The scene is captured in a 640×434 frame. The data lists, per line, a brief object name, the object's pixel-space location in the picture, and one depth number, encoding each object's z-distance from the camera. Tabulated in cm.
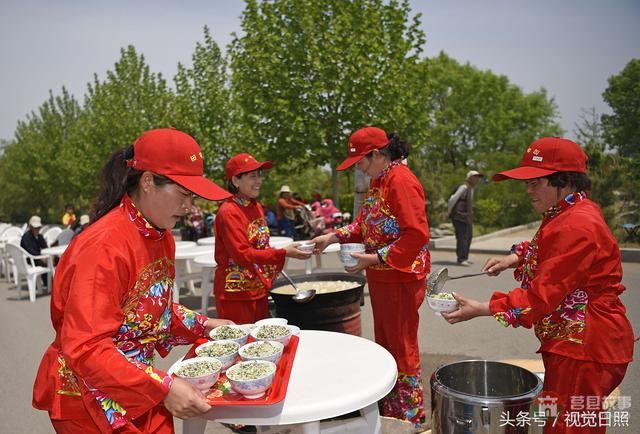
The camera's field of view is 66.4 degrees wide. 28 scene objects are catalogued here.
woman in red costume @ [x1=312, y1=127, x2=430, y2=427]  324
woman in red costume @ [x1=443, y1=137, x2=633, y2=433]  214
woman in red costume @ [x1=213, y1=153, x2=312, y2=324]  365
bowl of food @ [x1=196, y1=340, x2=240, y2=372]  207
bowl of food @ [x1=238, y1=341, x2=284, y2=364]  208
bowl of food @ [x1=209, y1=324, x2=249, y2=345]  233
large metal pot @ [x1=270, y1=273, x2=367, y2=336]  366
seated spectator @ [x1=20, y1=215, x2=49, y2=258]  1013
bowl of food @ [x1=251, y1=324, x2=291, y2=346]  238
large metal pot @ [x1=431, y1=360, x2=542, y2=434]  210
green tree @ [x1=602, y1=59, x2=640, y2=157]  3500
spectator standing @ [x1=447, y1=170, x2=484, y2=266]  1055
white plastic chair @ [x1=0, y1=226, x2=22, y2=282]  1215
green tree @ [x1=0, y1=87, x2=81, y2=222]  2888
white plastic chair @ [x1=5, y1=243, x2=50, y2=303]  951
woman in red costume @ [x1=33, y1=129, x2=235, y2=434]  160
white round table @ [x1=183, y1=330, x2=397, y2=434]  185
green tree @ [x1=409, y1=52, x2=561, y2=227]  3781
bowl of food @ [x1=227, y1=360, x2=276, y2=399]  180
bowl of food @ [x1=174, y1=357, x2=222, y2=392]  181
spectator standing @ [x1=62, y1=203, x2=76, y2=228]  1608
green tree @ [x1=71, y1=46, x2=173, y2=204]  2184
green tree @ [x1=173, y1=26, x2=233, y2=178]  1789
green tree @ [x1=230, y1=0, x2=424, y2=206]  1490
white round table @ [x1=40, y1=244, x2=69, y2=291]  910
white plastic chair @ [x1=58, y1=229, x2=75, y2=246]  1092
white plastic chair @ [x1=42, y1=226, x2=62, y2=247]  1206
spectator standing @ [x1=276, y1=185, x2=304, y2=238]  1553
